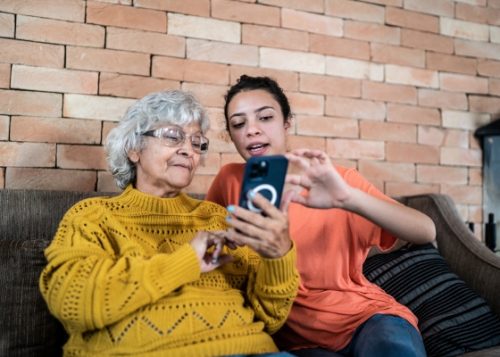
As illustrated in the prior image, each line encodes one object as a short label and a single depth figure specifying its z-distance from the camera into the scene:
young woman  1.12
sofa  1.25
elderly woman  0.98
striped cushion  1.44
